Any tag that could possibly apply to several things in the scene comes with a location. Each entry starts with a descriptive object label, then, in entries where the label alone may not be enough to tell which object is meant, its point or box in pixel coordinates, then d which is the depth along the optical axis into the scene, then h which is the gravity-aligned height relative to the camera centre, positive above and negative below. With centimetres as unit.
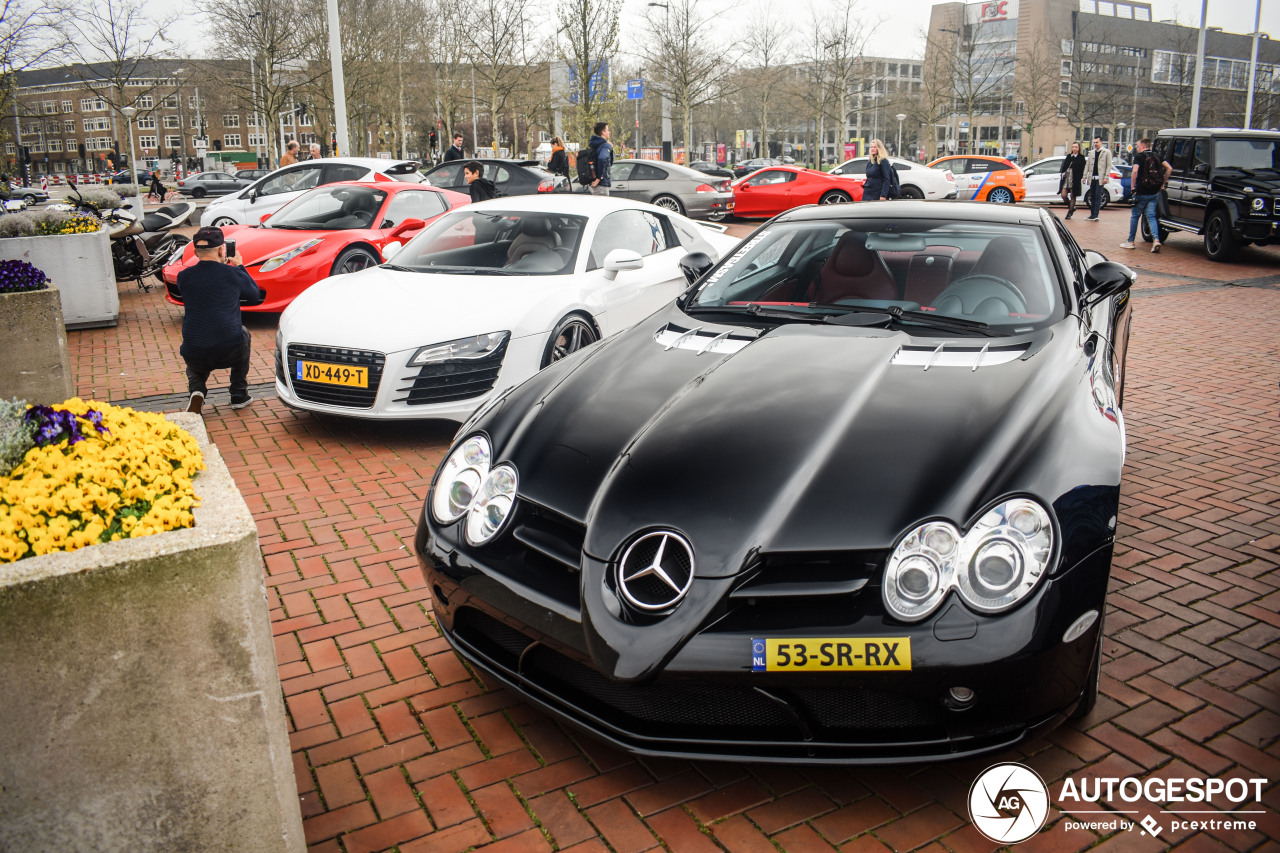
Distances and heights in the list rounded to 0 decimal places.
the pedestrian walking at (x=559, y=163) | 1695 +62
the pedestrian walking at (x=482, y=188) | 1458 +16
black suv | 1327 +16
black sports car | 226 -87
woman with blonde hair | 1379 +32
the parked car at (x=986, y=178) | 2366 +50
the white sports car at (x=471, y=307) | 549 -66
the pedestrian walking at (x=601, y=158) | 1502 +64
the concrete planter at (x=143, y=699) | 184 -99
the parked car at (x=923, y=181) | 2281 +41
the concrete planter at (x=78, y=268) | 963 -70
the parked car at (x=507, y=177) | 1642 +37
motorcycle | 1187 -52
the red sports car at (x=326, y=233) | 912 -34
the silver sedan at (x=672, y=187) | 1956 +23
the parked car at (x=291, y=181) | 1411 +26
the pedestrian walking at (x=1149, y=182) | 1455 +25
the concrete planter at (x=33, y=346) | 679 -104
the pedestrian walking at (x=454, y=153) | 2050 +98
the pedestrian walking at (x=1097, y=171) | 1988 +57
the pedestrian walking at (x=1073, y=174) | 2000 +50
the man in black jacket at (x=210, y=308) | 609 -69
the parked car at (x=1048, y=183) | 2530 +40
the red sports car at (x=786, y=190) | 2055 +18
